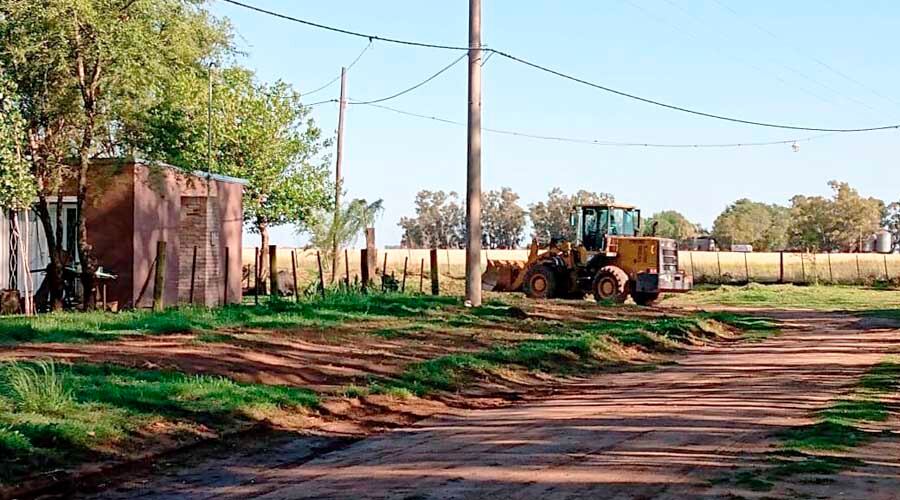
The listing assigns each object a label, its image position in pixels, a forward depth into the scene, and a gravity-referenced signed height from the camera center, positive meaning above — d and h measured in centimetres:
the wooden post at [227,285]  2906 -40
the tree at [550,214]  13200 +644
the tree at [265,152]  4203 +452
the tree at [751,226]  11906 +479
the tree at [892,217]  12498 +566
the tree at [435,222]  13575 +581
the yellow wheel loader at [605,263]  3578 +16
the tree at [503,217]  13438 +621
